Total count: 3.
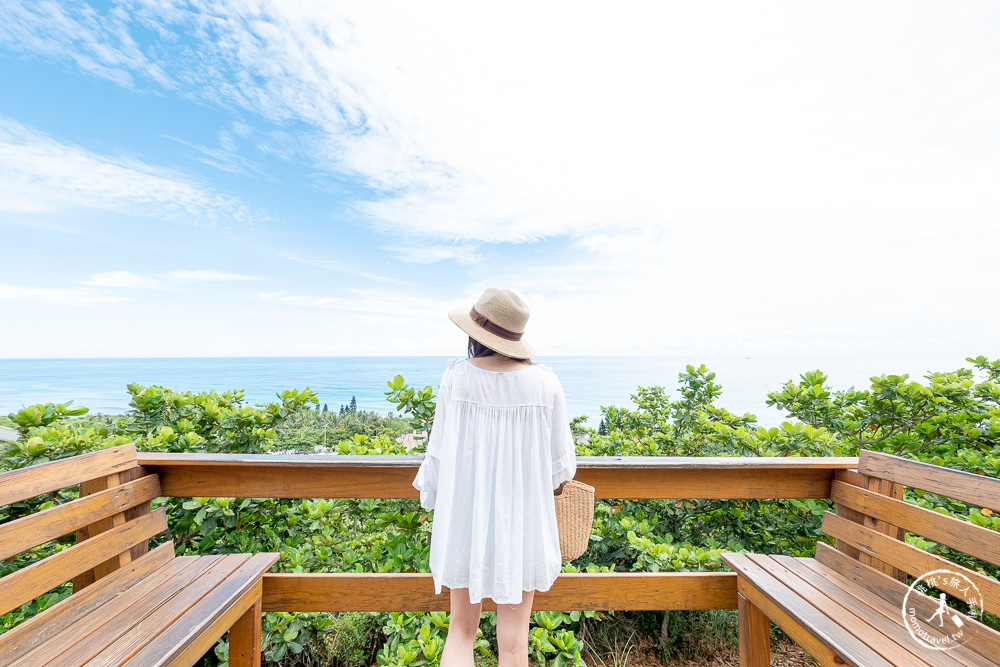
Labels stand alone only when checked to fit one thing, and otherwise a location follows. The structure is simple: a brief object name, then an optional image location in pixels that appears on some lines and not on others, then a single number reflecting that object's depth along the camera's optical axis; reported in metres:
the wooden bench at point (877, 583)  1.22
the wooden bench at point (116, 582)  1.18
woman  1.39
